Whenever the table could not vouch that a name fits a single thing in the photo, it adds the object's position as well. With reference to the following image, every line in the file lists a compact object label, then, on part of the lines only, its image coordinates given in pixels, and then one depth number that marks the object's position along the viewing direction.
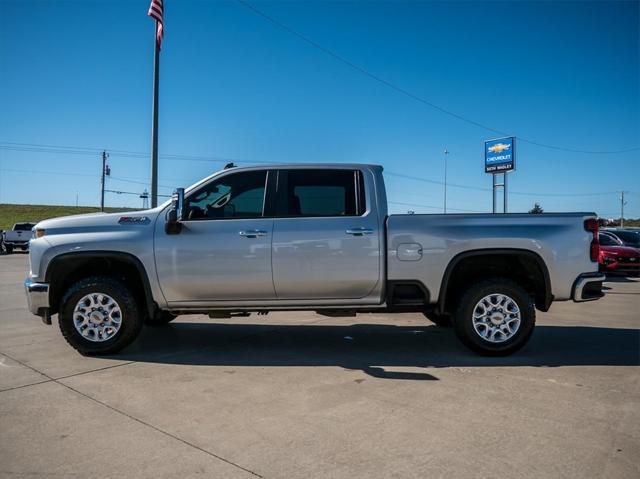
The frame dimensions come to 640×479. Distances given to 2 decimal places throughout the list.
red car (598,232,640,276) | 15.51
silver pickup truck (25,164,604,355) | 5.09
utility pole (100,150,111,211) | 53.95
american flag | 12.75
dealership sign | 28.41
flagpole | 12.27
